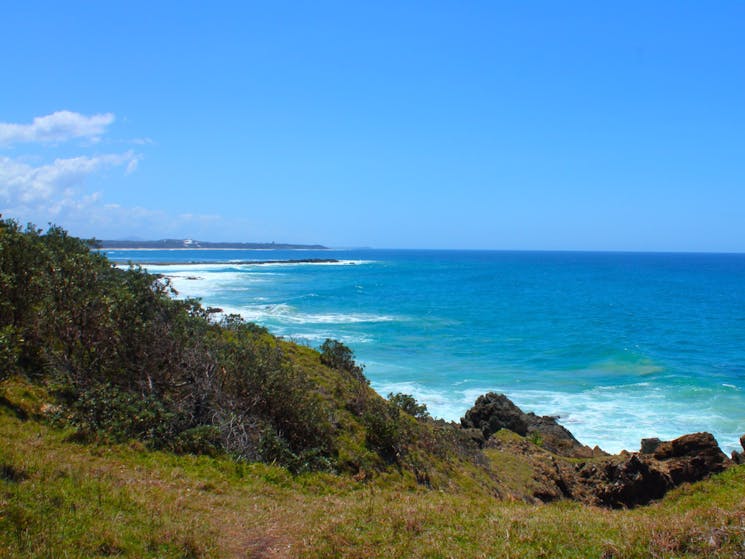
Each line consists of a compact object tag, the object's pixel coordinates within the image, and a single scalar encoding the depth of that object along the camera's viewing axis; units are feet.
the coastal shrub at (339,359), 59.00
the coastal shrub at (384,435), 42.39
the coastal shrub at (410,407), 53.57
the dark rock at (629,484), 42.98
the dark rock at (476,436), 56.95
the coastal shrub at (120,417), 31.73
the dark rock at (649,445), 53.93
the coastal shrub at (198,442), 33.04
